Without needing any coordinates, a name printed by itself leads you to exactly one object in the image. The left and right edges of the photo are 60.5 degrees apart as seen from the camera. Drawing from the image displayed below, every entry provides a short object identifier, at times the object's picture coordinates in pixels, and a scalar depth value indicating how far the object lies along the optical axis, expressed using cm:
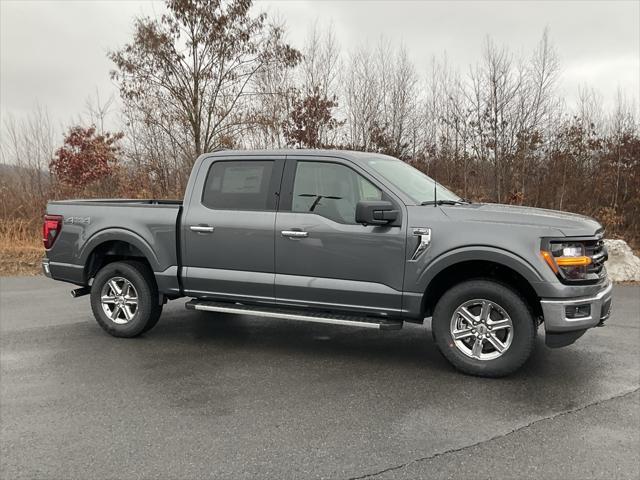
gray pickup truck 454
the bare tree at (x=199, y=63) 1317
